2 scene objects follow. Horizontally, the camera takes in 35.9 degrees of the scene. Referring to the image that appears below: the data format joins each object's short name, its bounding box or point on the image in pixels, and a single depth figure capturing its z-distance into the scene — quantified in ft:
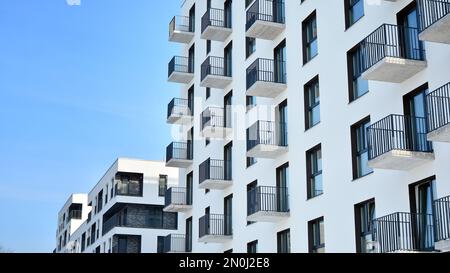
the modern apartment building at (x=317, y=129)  56.80
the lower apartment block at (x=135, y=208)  186.70
